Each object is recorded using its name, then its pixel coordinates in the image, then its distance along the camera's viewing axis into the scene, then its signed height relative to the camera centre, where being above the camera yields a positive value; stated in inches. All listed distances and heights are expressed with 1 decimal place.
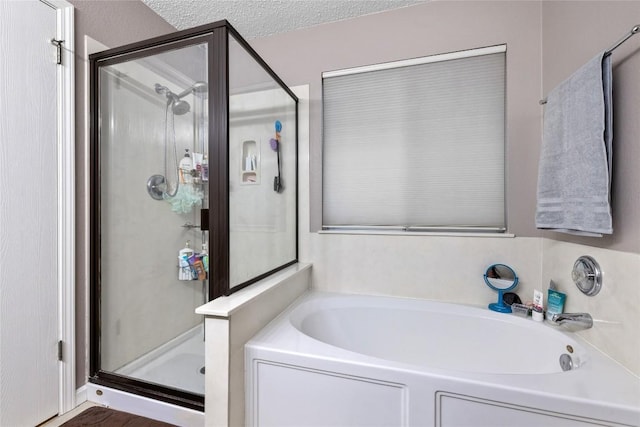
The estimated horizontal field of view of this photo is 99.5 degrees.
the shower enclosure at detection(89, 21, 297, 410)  49.9 +3.7
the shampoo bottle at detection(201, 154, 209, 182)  51.0 +8.3
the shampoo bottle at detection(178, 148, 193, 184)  60.5 +9.8
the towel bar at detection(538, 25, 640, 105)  36.6 +24.4
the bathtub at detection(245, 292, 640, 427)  34.5 -25.5
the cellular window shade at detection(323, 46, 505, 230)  67.6 +18.0
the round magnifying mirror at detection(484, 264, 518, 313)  63.5 -16.4
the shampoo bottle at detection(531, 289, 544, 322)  57.5 -20.6
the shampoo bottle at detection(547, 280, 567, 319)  53.6 -18.1
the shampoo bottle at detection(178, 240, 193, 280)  66.7 -12.9
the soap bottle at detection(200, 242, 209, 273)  51.9 -9.1
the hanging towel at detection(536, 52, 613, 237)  41.4 +9.8
